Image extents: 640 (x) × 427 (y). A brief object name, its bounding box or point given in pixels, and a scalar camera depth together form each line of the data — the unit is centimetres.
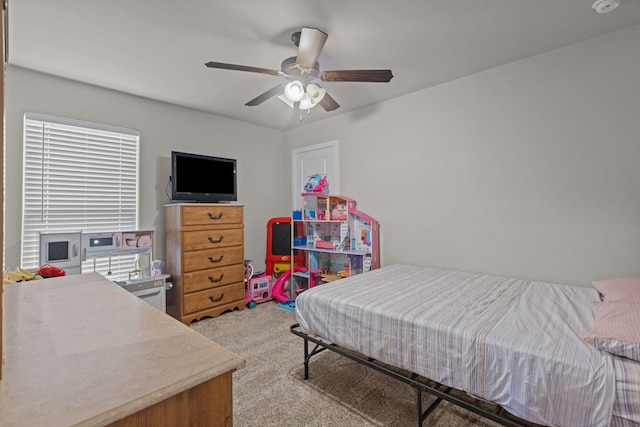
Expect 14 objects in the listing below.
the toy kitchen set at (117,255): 272
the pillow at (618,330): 121
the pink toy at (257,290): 393
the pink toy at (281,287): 410
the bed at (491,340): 120
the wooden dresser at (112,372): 56
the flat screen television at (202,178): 340
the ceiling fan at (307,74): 204
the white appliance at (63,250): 265
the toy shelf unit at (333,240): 362
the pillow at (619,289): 160
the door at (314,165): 409
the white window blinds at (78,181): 275
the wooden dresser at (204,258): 327
